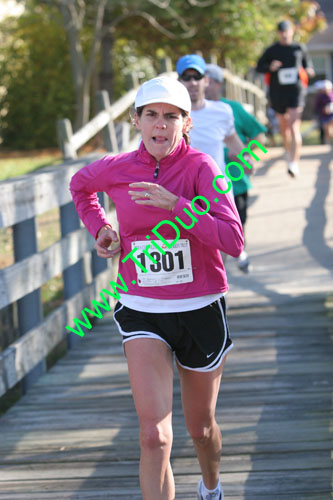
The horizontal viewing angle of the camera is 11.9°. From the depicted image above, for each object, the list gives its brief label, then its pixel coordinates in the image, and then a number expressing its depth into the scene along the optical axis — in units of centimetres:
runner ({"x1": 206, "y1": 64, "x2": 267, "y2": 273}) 1198
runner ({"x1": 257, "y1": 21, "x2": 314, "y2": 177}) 2137
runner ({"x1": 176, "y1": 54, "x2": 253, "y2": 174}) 1027
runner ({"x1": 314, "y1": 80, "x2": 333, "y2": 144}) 4018
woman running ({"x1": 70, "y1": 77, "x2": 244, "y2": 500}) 590
